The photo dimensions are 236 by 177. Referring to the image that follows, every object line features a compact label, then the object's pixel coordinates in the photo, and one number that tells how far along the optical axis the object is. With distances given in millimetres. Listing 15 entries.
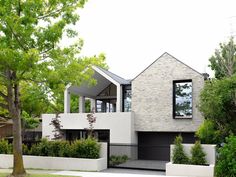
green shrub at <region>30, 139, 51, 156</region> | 18500
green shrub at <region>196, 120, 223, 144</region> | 17375
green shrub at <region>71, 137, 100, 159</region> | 17359
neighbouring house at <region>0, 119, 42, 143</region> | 29084
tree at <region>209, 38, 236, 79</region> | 17688
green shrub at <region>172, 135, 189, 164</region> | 15656
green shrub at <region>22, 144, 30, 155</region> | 19022
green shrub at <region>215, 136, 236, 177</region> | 13906
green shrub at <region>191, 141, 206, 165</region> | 15391
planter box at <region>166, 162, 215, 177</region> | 14797
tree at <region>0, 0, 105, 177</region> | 13586
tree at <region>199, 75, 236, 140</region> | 16016
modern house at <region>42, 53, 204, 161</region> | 22219
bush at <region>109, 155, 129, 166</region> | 18284
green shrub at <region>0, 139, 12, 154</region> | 19338
